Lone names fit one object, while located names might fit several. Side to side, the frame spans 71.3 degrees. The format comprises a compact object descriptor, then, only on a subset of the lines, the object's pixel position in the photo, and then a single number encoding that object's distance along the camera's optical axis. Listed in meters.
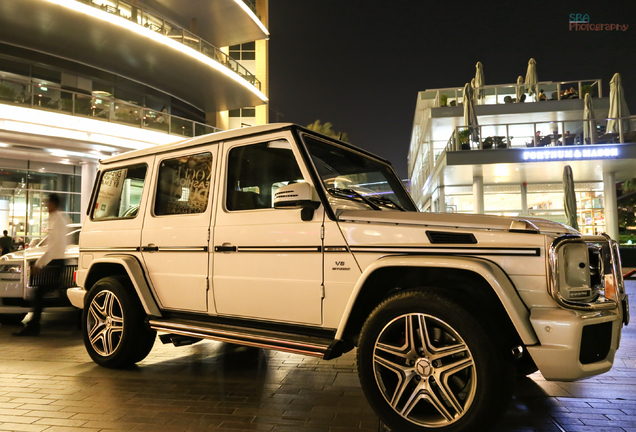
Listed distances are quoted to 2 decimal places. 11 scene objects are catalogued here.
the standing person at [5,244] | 15.84
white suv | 2.71
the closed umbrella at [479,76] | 26.14
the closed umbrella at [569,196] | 14.65
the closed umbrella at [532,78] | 24.64
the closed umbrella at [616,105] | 17.78
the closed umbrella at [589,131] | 17.62
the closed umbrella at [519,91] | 24.62
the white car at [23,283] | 6.88
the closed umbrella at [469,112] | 19.66
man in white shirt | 6.82
